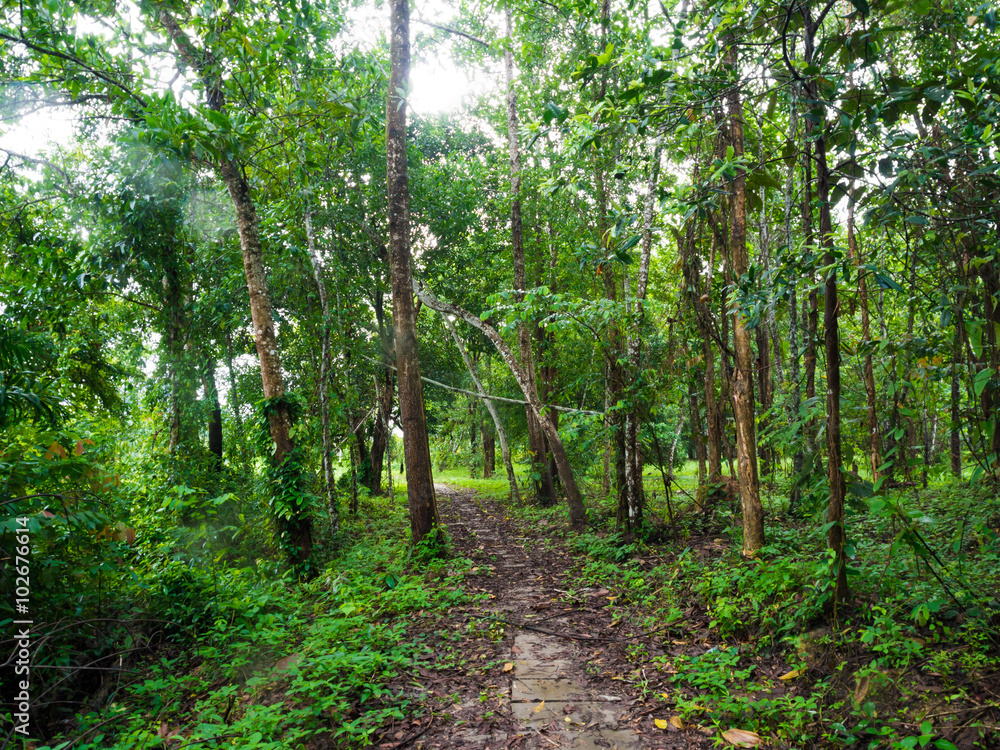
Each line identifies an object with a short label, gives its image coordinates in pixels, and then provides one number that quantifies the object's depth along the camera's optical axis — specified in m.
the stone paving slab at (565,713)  3.49
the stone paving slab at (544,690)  3.83
